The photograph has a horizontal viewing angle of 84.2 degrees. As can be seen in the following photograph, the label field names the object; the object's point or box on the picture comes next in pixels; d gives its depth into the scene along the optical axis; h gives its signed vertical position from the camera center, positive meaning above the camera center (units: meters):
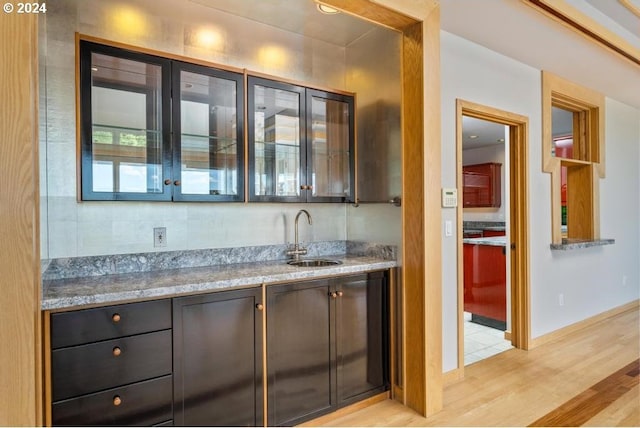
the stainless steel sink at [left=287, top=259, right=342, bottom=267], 2.58 -0.35
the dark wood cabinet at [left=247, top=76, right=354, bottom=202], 2.44 +0.53
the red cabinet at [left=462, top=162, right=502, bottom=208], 6.40 +0.50
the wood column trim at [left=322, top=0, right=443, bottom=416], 2.22 +0.08
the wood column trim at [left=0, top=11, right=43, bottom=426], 1.19 -0.02
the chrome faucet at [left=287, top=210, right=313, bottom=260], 2.67 -0.27
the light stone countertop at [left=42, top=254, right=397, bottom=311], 1.56 -0.34
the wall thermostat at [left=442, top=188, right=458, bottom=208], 2.58 +0.11
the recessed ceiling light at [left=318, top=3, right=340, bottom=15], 2.40 +1.41
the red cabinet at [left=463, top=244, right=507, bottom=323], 3.88 -0.78
